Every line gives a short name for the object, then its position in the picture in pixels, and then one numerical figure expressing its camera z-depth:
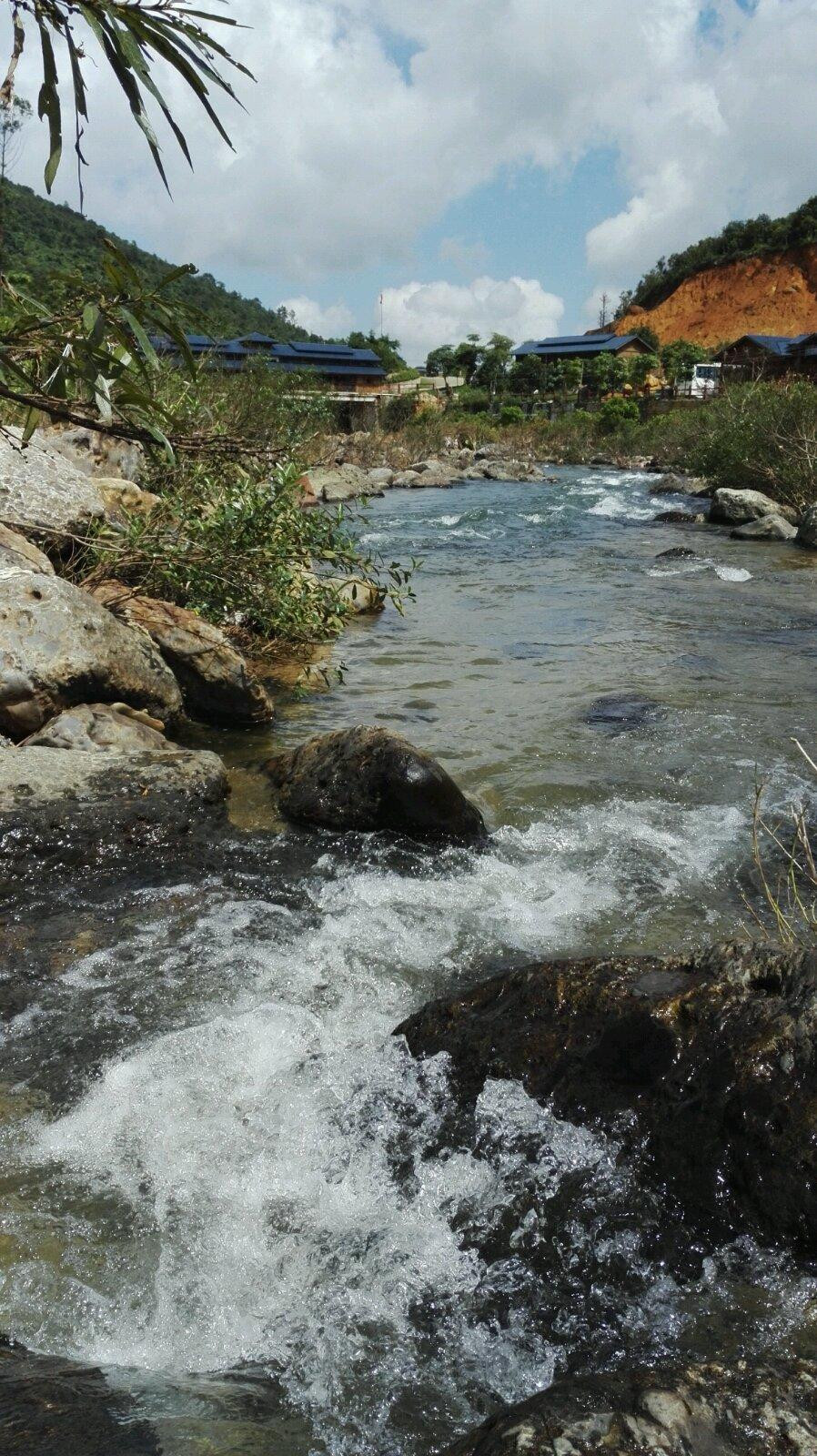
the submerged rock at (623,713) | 8.24
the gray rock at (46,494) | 7.62
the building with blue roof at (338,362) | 59.78
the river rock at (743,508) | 22.06
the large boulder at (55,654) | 6.09
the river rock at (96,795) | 5.28
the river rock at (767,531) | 20.28
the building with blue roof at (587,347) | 73.75
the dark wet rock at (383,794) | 5.90
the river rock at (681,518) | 23.73
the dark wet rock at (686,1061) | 2.62
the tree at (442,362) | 83.94
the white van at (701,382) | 58.66
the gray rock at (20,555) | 6.58
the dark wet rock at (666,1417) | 1.83
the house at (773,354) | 52.97
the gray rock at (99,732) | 6.04
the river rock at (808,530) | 18.97
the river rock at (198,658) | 7.52
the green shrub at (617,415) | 50.88
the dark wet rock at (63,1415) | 1.94
